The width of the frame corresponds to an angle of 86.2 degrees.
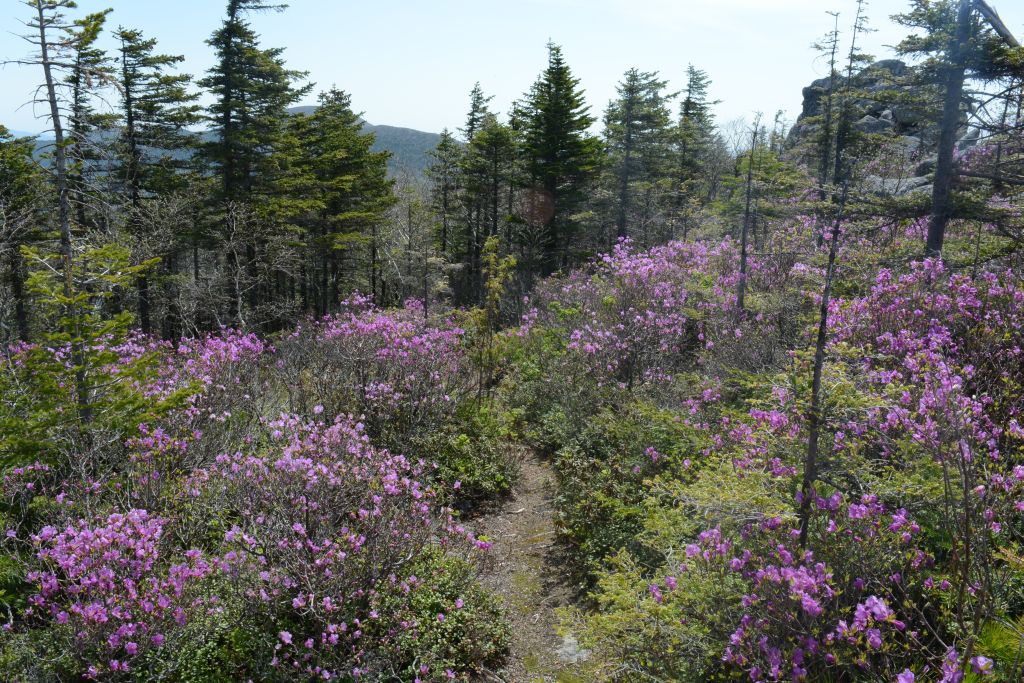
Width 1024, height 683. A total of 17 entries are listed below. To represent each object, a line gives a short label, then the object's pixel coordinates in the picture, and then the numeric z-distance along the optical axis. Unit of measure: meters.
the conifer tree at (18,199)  13.22
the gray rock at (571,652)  5.28
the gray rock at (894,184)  19.51
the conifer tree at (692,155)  27.79
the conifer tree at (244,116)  17.86
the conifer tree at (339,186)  23.27
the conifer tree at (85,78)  6.16
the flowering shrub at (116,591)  4.04
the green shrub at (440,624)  4.70
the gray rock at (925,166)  21.89
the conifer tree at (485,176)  22.59
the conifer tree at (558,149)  21.16
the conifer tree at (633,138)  23.45
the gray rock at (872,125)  31.89
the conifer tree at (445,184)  27.16
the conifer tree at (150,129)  17.83
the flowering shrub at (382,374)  8.34
